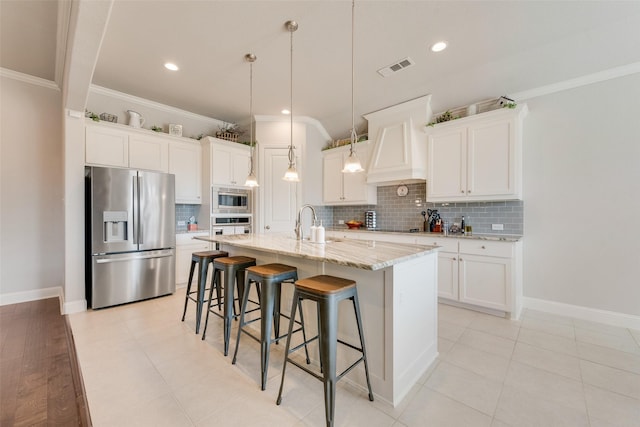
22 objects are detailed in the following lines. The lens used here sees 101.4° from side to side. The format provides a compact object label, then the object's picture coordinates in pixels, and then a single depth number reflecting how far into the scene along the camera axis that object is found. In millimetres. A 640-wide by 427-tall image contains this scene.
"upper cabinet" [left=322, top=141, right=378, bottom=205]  4598
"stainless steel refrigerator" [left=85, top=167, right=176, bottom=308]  3225
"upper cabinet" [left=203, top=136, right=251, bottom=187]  4340
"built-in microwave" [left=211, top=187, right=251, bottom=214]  4383
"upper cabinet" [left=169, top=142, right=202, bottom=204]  4203
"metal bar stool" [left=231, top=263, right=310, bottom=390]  1837
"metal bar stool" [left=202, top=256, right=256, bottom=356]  2269
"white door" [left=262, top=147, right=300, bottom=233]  4664
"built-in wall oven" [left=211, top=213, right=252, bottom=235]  4375
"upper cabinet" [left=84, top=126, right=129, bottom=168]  3441
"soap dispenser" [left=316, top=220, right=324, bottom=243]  2401
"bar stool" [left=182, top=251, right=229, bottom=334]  2654
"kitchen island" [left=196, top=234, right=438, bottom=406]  1671
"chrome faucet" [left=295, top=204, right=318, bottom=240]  2653
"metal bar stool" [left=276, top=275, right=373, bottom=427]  1480
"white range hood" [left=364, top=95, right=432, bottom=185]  3807
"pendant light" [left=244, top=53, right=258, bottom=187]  3002
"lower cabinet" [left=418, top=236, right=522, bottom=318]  2969
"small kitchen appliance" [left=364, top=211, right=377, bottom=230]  4688
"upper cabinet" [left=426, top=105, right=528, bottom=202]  3135
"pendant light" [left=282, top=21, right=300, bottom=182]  2500
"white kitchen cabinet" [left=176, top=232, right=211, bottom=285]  4000
